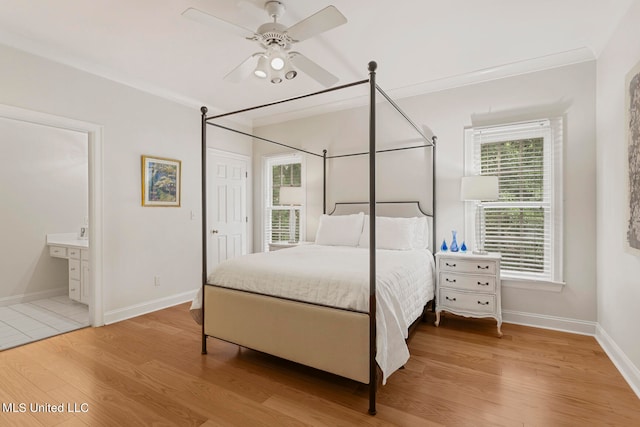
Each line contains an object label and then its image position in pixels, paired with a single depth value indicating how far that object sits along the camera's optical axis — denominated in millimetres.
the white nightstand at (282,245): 4332
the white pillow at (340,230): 3852
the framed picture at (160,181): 3832
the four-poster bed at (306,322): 1940
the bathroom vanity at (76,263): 3920
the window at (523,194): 3219
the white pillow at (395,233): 3456
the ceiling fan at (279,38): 1963
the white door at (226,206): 4711
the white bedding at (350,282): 2025
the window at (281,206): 4992
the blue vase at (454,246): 3451
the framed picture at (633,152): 2043
